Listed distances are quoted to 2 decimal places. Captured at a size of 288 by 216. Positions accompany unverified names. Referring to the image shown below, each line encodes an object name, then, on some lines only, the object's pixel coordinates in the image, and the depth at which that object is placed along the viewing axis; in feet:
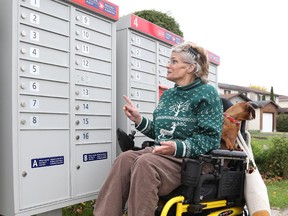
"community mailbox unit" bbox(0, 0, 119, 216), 8.35
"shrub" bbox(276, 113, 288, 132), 132.67
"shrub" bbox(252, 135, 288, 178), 25.71
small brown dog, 9.20
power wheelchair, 7.60
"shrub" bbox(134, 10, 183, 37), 16.79
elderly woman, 7.32
